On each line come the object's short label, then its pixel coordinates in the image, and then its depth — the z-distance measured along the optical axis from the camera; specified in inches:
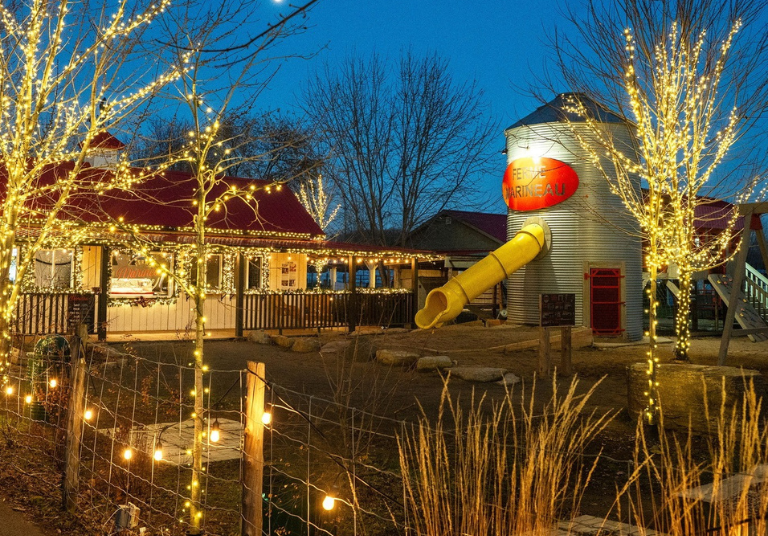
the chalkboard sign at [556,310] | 519.2
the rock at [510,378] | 453.9
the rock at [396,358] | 512.7
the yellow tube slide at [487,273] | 752.3
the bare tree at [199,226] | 175.9
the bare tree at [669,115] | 326.0
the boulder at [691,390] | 293.1
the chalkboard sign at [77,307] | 645.9
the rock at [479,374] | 462.3
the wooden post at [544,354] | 500.1
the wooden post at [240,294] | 732.7
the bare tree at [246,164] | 1478.6
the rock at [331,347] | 577.4
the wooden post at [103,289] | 696.4
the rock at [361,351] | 541.8
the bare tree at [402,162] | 1058.1
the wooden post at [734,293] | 411.8
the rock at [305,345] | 625.6
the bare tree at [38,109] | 287.6
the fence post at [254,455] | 159.0
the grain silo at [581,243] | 773.9
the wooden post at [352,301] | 805.9
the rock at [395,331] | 767.7
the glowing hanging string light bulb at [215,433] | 227.5
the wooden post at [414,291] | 877.2
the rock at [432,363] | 499.2
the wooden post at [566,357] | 509.1
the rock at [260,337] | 693.5
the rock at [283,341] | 659.6
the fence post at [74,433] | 210.1
